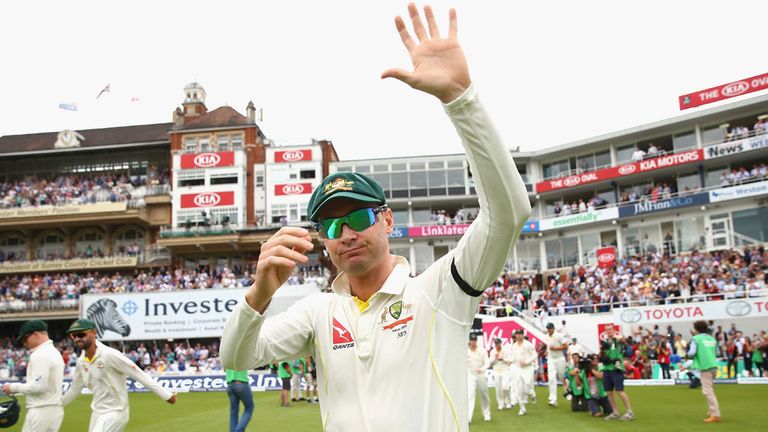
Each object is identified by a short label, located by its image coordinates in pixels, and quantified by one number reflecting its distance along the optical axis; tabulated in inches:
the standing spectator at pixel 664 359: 965.8
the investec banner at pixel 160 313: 1342.3
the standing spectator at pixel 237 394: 459.8
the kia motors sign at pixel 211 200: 1967.3
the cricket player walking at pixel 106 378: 297.3
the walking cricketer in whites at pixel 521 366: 622.8
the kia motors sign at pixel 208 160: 1991.9
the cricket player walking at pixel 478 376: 569.9
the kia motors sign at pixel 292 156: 1975.9
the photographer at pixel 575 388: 588.4
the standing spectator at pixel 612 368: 535.2
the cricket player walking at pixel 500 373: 661.9
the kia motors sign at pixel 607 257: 1493.6
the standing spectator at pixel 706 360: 488.7
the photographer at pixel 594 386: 556.1
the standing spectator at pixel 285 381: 715.4
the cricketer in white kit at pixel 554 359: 649.0
